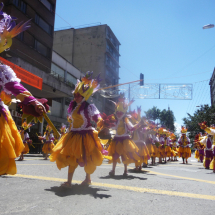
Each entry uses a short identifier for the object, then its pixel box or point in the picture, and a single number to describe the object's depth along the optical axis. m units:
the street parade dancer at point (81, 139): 4.43
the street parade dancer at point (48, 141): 14.22
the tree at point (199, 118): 34.66
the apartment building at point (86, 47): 44.84
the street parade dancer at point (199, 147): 15.74
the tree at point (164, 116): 68.88
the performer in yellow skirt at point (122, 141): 6.48
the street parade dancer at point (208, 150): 10.84
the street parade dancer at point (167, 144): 16.19
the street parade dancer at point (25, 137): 12.45
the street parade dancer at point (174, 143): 18.71
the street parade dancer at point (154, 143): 11.72
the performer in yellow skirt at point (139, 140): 8.28
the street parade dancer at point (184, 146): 15.53
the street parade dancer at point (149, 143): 10.78
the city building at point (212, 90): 67.43
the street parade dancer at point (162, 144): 15.10
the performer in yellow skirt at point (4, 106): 2.51
